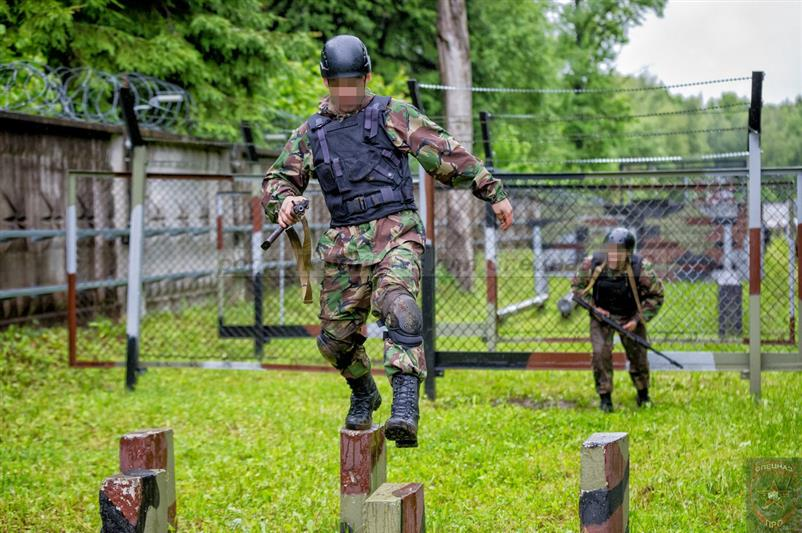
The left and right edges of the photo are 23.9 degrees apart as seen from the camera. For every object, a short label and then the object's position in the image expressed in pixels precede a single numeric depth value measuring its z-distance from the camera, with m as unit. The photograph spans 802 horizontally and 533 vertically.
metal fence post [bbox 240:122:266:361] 19.08
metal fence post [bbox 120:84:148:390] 17.27
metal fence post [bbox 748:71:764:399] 14.49
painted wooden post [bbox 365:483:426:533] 6.50
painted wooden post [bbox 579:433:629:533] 6.46
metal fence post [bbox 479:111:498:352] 17.19
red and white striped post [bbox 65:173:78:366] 17.76
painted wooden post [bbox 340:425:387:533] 8.03
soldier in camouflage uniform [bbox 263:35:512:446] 9.05
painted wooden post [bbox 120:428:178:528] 7.71
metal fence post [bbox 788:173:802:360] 14.57
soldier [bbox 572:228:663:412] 14.47
